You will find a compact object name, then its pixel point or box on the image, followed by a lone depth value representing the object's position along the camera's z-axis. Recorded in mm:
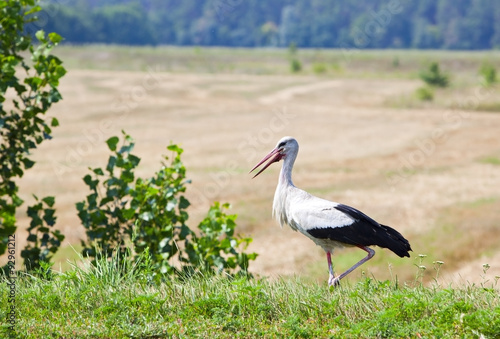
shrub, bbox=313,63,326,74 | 186150
